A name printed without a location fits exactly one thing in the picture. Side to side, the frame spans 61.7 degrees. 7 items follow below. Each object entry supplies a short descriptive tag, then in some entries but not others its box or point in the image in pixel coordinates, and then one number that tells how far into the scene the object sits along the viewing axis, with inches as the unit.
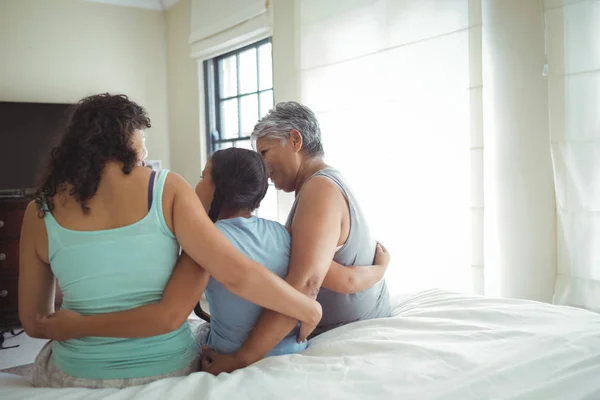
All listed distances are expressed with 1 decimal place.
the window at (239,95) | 162.1
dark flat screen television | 164.7
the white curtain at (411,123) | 91.5
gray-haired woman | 49.1
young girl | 43.7
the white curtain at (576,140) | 75.0
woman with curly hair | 43.4
